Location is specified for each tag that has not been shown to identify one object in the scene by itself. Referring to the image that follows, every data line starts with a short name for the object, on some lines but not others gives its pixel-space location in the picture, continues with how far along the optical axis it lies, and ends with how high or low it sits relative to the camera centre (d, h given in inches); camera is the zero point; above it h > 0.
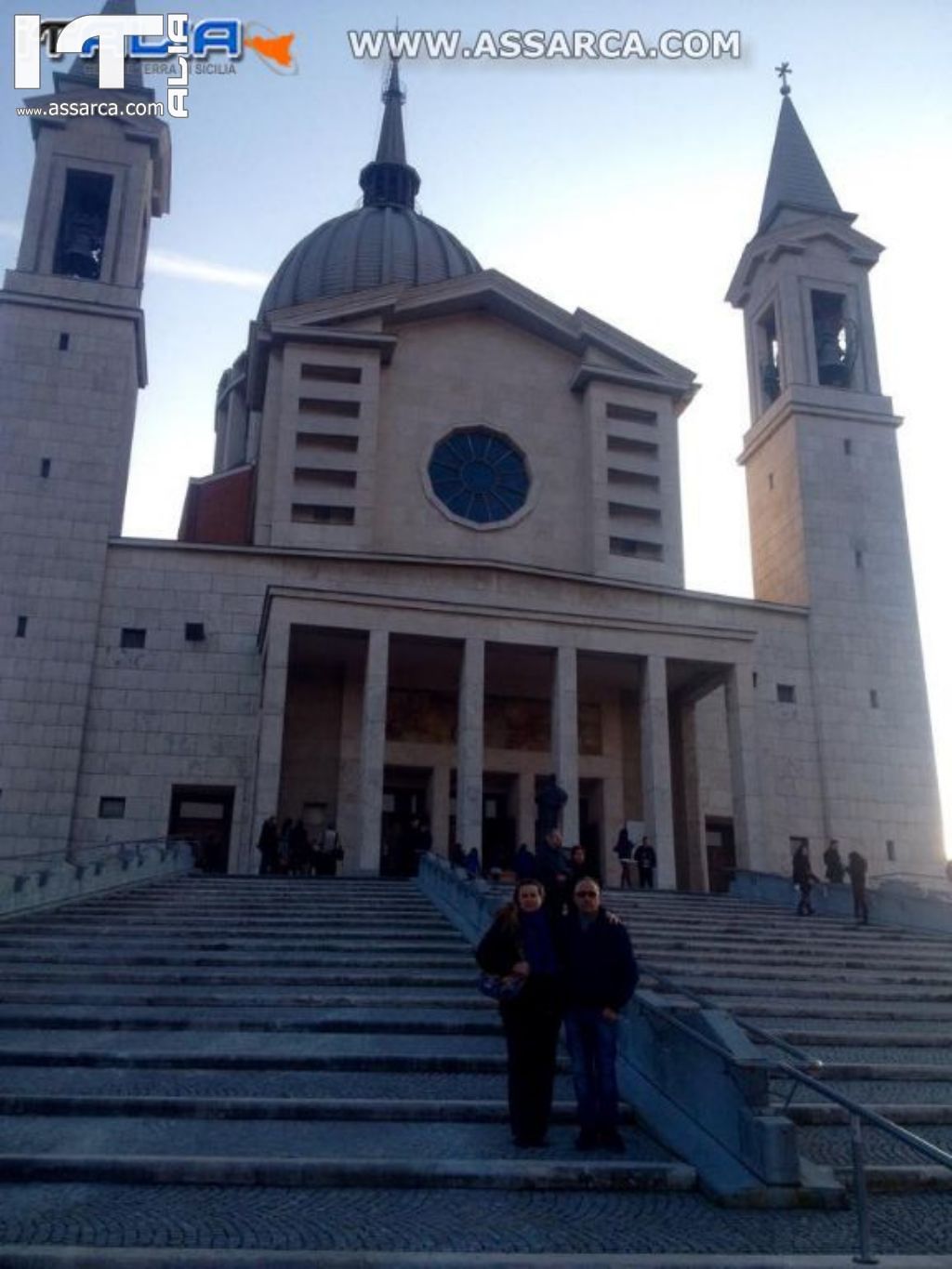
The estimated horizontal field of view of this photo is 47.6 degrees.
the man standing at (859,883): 723.4 +8.8
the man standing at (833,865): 919.0 +26.5
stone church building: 1003.9 +307.3
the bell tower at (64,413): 998.4 +481.0
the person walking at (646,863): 957.2 +26.7
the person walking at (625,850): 968.3 +38.1
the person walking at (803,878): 770.2 +13.0
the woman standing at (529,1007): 266.8 -28.1
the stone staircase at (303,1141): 210.5 -60.4
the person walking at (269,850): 863.7 +29.8
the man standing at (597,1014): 267.0 -29.8
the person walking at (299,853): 928.3 +30.0
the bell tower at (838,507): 1174.3 +456.5
